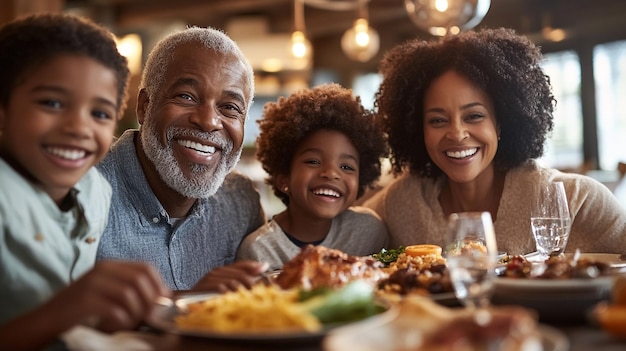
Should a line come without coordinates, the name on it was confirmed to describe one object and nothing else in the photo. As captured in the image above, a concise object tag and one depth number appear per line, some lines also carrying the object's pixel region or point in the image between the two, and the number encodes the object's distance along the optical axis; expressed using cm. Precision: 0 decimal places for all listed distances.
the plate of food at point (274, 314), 113
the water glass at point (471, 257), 123
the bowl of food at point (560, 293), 128
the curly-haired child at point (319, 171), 251
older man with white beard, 235
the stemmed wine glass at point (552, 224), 199
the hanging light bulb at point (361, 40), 620
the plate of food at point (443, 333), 97
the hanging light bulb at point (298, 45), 611
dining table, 114
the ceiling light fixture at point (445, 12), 382
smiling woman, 241
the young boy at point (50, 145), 138
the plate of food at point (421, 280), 149
